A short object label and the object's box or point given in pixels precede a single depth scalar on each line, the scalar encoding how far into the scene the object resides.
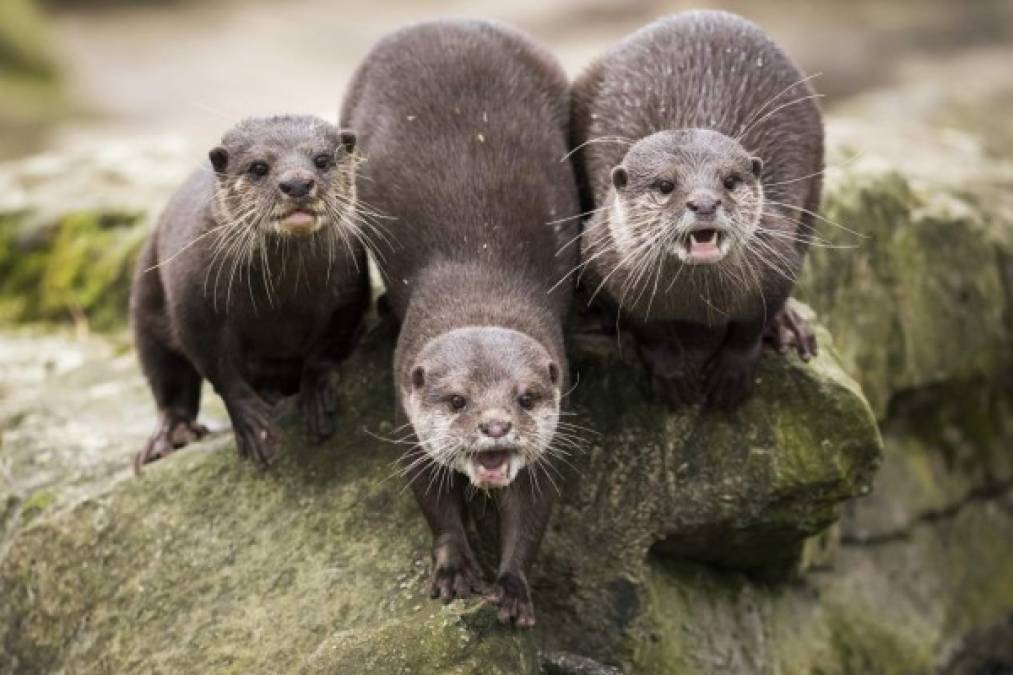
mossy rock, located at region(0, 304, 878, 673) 9.03
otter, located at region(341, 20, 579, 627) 8.33
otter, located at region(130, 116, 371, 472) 9.16
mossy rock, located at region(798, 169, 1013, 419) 11.48
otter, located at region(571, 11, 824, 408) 8.85
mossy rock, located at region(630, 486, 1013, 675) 9.57
